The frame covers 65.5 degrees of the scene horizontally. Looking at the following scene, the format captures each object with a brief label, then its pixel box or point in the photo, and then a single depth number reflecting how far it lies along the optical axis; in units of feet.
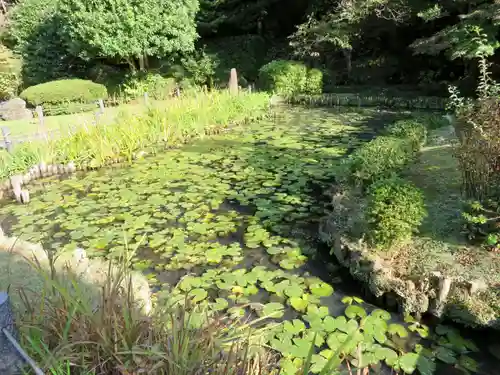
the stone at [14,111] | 38.29
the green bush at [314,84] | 48.93
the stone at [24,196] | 20.01
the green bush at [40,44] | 53.83
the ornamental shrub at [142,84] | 50.90
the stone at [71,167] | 24.03
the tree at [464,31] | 33.76
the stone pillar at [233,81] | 43.13
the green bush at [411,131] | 23.05
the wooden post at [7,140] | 24.54
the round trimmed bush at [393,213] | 11.91
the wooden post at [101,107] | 34.96
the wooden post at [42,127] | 25.94
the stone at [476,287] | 10.32
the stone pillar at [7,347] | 6.39
